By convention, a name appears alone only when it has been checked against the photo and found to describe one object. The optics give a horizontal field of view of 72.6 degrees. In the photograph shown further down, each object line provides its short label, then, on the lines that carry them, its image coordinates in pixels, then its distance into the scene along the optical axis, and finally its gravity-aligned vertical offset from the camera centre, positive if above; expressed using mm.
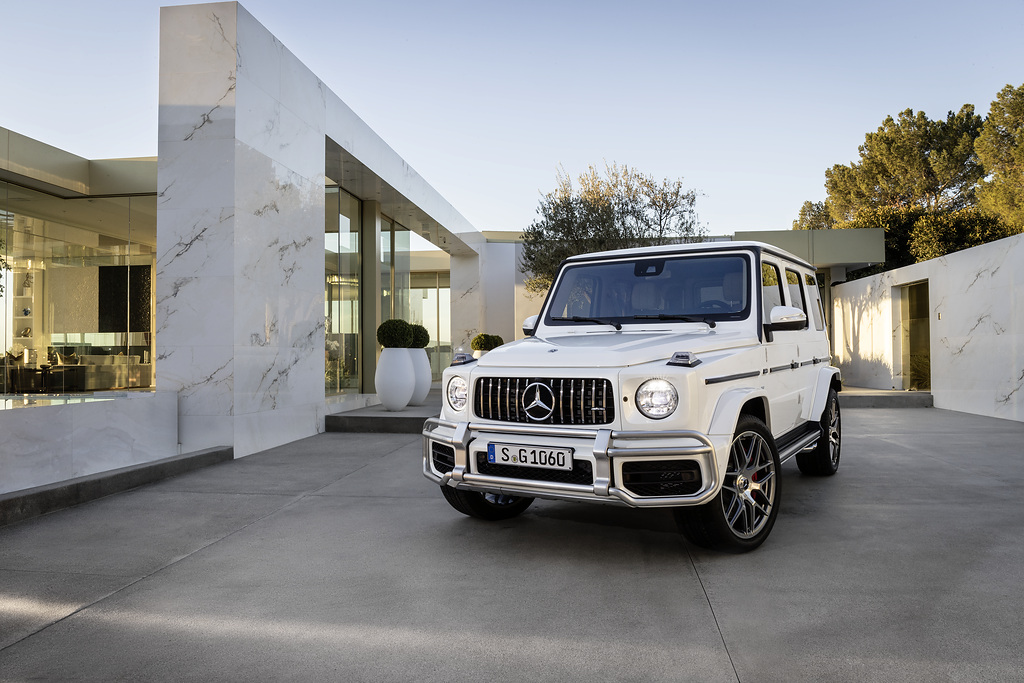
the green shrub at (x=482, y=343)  16109 +140
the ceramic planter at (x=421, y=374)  11891 -417
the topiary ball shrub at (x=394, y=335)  11188 +239
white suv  3574 -282
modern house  7875 +1350
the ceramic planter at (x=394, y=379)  11008 -471
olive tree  20120 +3799
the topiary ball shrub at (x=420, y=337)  11641 +214
